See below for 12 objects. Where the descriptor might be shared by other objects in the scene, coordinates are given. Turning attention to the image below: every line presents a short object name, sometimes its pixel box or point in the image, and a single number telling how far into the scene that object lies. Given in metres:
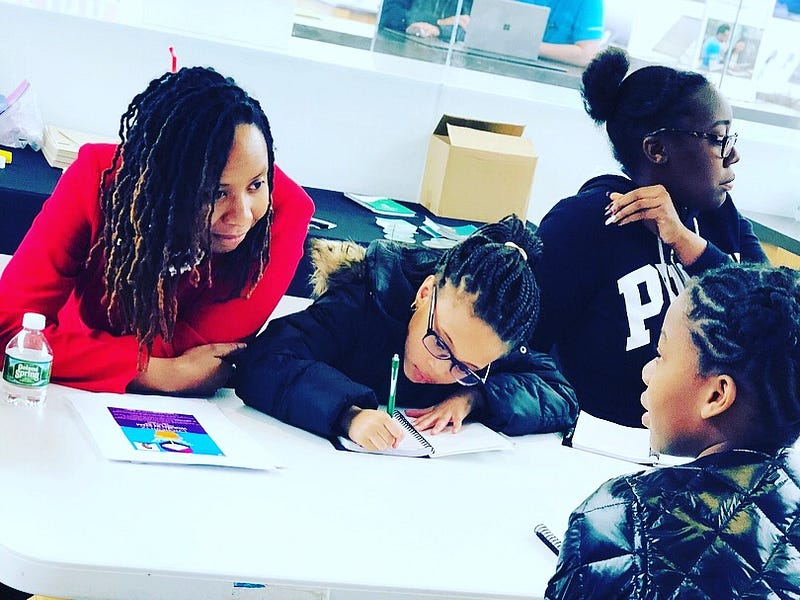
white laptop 3.63
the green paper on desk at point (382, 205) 3.26
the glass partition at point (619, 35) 3.61
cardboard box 3.35
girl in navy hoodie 2.23
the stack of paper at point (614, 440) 1.97
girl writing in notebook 1.76
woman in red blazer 1.71
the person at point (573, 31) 3.82
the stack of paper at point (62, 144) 2.87
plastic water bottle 1.58
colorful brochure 1.51
